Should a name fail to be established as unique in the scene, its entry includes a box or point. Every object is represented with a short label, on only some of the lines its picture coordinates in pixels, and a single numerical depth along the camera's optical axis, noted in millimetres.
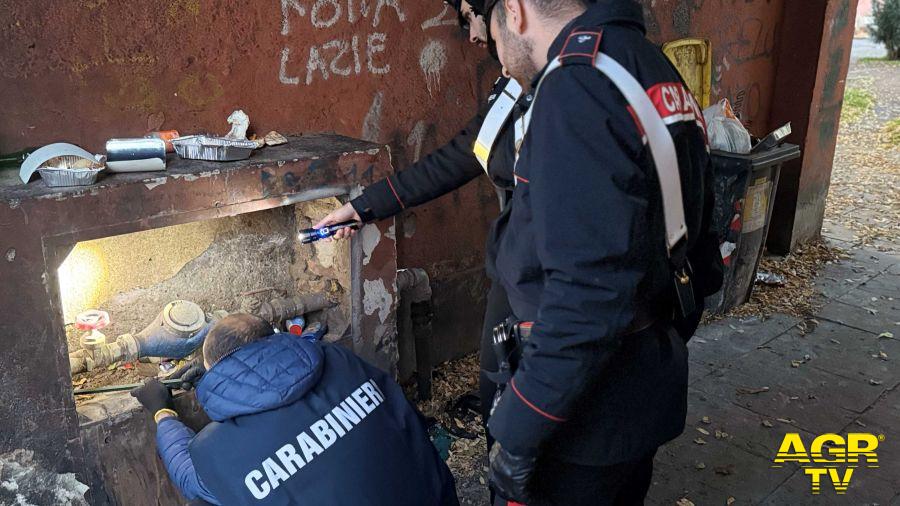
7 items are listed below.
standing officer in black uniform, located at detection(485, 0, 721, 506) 1627
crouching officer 2029
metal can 2545
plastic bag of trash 4953
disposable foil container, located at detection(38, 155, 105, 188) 2348
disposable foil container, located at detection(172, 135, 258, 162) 2740
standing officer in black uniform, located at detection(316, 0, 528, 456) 2998
